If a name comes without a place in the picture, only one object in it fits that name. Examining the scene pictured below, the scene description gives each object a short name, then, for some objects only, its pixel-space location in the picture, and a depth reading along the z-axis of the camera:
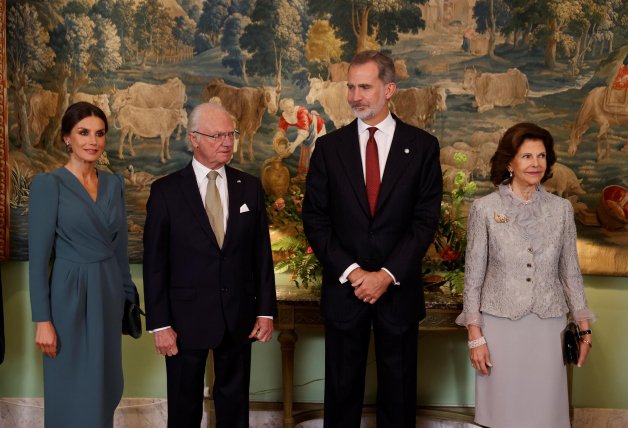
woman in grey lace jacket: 3.33
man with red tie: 3.47
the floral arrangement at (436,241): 4.46
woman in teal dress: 3.43
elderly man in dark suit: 3.36
